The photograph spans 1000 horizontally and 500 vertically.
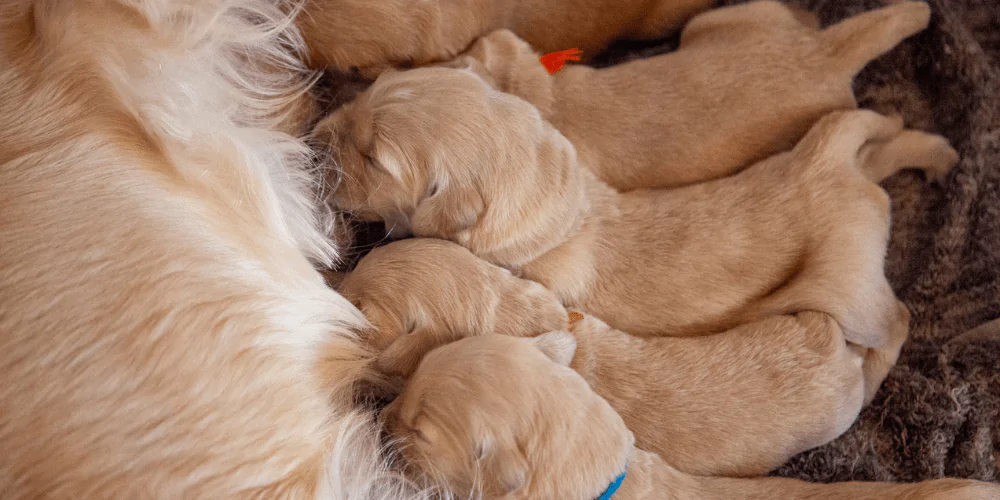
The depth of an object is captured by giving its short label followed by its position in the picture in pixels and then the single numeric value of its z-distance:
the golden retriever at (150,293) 0.83
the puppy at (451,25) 0.98
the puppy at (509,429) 0.88
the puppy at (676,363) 0.92
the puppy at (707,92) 0.98
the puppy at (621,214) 0.94
